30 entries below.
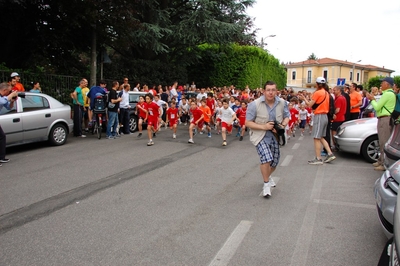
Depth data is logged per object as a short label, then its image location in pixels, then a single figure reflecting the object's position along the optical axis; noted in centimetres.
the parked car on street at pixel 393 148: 545
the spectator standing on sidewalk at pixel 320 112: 823
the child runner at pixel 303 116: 1554
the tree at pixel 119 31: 1535
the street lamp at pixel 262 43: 3812
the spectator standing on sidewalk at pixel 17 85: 1085
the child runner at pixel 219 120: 1296
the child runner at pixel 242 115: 1290
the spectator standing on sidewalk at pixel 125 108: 1355
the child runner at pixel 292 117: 1357
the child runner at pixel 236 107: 1418
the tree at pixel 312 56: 13288
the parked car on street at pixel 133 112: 1427
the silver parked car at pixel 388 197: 343
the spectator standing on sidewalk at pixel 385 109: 765
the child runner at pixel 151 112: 1124
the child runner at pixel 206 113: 1262
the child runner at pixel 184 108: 1772
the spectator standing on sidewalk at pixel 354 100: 1147
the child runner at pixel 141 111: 1153
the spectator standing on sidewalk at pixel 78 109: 1257
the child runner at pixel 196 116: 1220
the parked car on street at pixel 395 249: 227
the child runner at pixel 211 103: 1550
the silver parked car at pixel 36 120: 904
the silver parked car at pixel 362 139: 879
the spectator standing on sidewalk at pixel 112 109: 1228
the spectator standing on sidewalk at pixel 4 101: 799
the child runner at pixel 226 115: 1188
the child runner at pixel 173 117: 1284
